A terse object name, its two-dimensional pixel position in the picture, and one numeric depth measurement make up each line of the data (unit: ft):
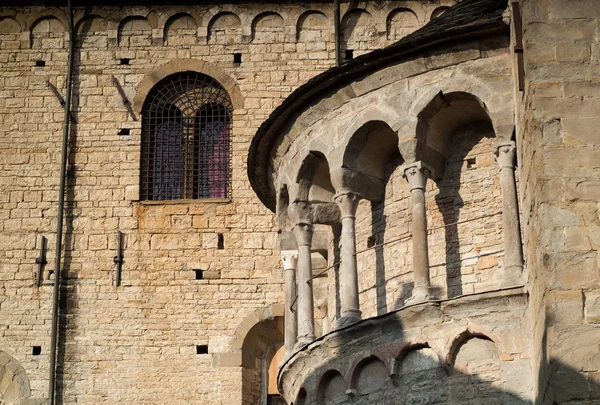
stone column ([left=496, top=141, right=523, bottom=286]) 40.60
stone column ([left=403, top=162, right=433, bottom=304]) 42.47
